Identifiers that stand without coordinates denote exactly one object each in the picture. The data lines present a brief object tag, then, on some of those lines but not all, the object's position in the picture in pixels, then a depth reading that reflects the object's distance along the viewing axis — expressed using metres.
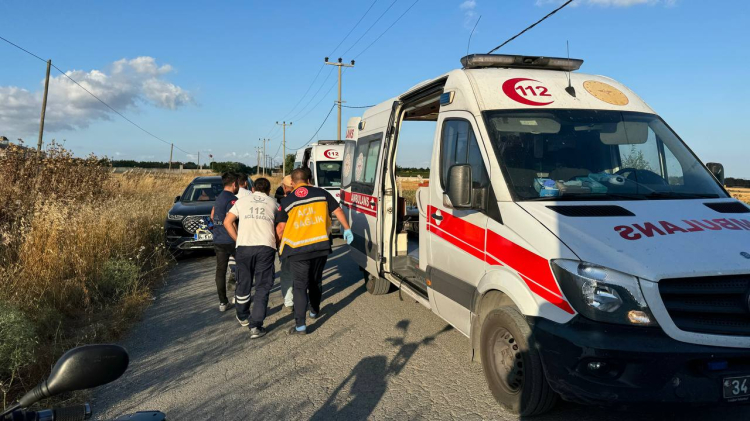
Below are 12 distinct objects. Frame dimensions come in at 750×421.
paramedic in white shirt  5.97
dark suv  10.82
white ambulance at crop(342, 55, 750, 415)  3.09
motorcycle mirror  1.54
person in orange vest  5.94
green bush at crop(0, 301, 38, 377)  4.38
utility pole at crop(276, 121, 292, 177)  70.26
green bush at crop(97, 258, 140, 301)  7.29
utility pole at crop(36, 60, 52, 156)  20.12
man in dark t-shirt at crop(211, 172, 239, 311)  6.77
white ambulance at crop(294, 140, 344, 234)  15.70
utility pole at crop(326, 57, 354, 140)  34.21
